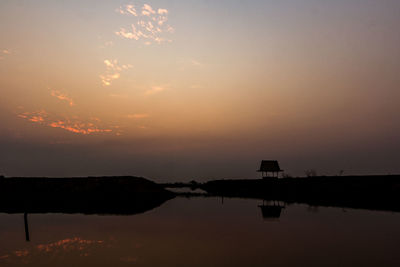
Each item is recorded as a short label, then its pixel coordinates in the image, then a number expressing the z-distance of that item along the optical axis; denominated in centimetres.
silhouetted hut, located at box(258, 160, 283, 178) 6594
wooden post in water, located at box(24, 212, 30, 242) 2218
